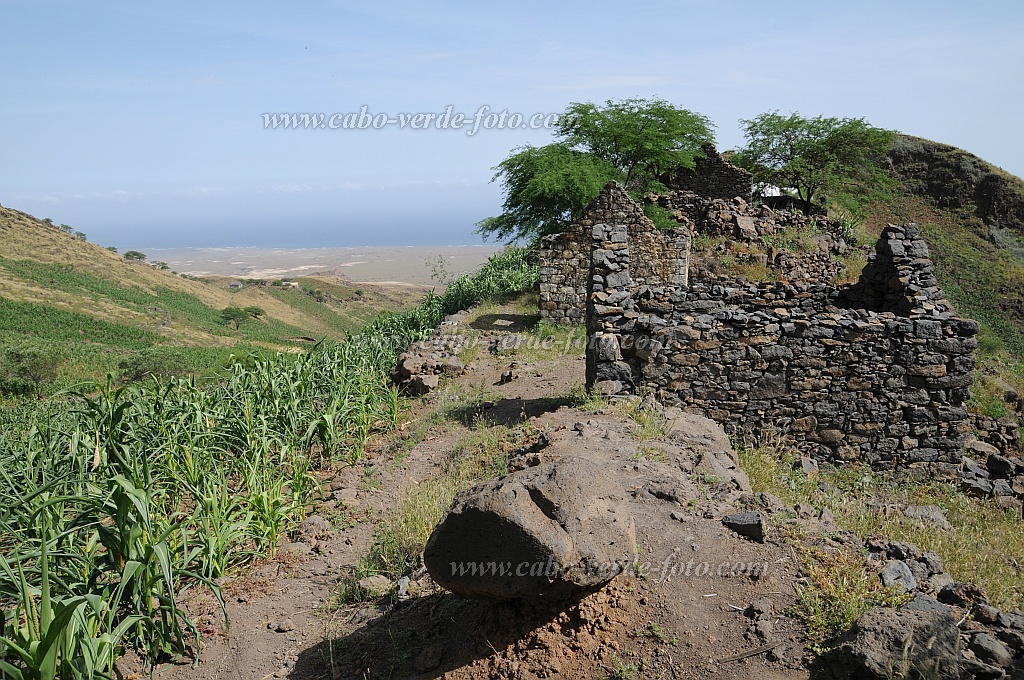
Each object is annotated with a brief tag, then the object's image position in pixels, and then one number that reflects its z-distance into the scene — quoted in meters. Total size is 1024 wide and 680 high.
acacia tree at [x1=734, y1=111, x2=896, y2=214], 22.56
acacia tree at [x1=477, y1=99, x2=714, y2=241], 19.64
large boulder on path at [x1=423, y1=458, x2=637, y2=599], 3.41
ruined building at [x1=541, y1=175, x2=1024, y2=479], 7.48
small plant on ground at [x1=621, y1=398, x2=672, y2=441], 6.57
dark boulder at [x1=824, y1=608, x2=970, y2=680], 3.17
